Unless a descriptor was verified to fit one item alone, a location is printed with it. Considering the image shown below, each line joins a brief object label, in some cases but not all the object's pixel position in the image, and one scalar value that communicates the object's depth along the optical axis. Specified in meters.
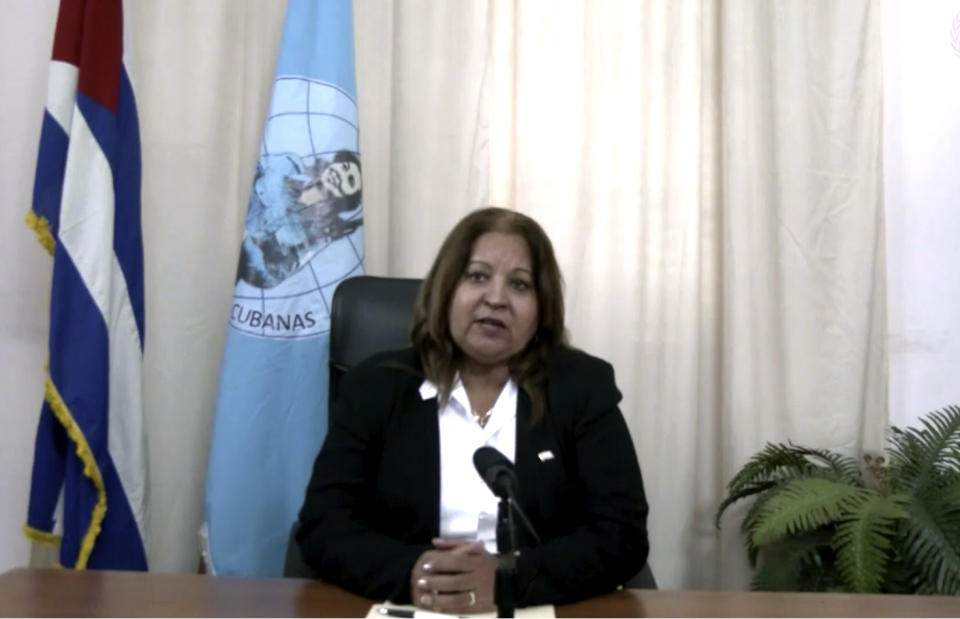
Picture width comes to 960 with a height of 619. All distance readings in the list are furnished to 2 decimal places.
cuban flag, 2.66
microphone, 1.28
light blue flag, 2.74
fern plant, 2.45
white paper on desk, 1.54
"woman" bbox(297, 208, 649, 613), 1.76
